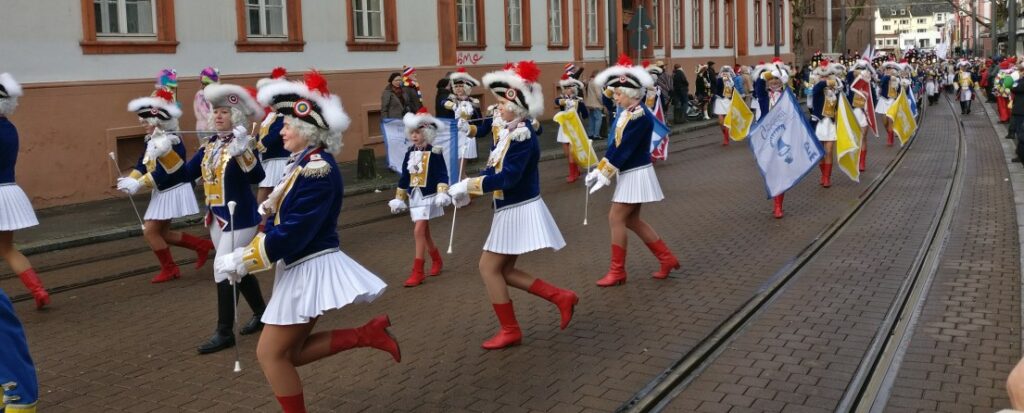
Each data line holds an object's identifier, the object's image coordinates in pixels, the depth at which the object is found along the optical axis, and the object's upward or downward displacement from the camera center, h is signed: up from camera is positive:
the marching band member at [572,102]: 16.81 +0.00
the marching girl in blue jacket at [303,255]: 4.81 -0.69
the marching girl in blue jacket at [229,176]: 6.88 -0.43
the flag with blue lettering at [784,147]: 12.27 -0.65
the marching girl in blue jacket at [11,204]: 8.18 -0.67
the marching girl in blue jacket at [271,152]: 10.85 -0.43
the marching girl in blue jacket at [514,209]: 6.57 -0.70
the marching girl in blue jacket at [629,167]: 8.38 -0.56
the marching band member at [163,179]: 8.65 -0.54
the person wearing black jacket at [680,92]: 30.41 +0.17
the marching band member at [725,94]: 25.20 +0.05
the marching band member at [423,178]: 8.92 -0.63
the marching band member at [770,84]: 13.83 +0.16
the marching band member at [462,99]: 13.12 +0.09
